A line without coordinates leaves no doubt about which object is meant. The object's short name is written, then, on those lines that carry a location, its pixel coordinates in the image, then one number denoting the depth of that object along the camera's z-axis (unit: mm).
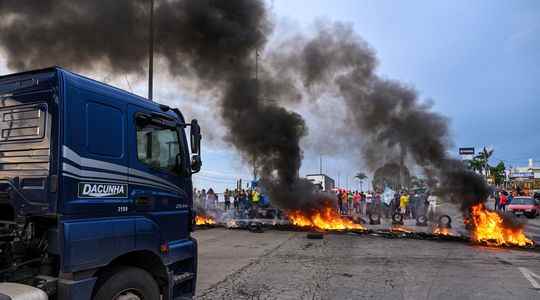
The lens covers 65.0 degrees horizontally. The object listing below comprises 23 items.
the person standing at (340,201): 19936
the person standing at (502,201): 21972
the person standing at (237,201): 19900
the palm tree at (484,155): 62962
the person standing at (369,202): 20231
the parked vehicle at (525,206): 23078
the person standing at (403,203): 18234
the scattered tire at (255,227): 13955
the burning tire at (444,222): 14627
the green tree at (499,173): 60719
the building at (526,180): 58375
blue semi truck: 3135
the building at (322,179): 27894
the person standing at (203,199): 20541
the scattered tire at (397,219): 16253
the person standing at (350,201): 23369
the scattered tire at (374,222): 16797
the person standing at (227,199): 22747
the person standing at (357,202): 23259
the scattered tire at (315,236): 12116
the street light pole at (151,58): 11656
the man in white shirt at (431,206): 17264
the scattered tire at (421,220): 16125
